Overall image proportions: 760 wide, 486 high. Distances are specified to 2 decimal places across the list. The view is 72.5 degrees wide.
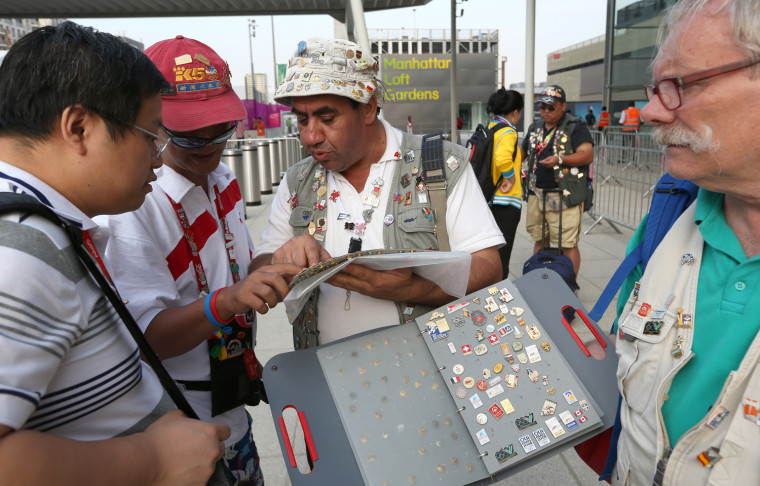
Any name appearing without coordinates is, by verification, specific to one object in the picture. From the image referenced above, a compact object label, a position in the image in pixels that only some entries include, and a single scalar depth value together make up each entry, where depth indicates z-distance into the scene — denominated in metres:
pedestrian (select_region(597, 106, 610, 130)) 14.09
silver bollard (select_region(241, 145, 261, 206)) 10.55
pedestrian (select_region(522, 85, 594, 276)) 5.42
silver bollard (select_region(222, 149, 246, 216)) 9.57
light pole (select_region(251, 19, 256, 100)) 41.01
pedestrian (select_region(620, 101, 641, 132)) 11.38
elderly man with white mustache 1.12
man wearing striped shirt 0.80
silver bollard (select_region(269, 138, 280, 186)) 14.02
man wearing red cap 1.54
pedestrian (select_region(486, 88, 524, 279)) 5.11
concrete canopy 10.50
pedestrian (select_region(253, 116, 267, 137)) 17.98
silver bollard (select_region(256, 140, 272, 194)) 12.23
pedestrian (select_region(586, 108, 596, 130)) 21.14
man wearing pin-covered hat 1.82
